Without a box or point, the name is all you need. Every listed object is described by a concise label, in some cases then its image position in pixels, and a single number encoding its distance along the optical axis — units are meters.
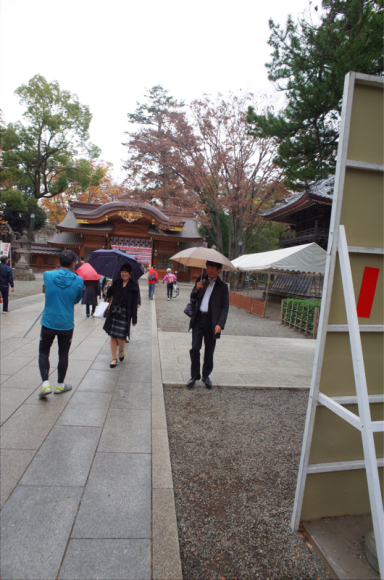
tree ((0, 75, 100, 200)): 24.88
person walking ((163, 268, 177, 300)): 15.60
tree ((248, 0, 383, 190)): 5.43
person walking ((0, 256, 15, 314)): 8.64
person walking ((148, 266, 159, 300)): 14.51
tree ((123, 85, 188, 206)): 21.05
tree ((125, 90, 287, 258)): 18.05
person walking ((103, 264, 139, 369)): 4.82
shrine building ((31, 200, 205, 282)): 26.03
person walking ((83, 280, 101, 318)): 9.29
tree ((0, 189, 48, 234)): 23.75
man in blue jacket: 3.64
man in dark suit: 4.25
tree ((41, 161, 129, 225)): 35.47
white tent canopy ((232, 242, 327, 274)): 11.53
